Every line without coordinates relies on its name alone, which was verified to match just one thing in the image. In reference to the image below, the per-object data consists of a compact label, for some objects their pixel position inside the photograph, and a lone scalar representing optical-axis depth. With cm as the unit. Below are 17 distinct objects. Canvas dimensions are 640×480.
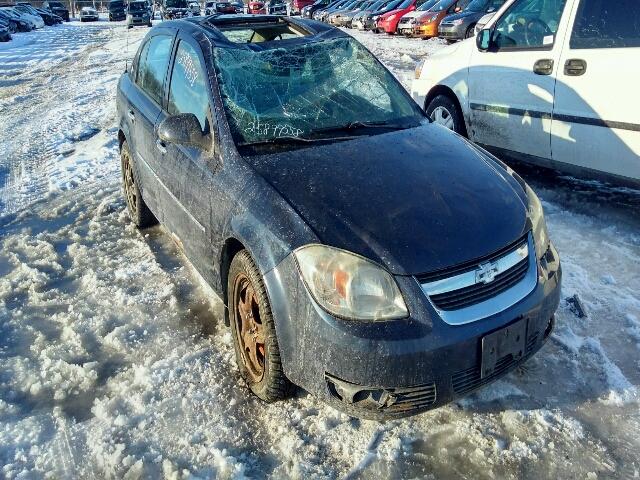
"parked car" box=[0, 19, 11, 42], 2844
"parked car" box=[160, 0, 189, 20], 3650
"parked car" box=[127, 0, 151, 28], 3619
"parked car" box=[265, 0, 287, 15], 3712
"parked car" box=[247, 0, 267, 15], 3881
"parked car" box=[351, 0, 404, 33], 2433
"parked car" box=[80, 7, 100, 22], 4681
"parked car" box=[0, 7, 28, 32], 3544
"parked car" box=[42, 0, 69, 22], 5181
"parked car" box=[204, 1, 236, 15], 3709
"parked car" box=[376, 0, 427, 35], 2239
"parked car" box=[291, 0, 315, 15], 3859
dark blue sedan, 229
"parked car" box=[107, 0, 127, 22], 4522
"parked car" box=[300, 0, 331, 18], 3500
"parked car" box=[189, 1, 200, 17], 3988
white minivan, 419
